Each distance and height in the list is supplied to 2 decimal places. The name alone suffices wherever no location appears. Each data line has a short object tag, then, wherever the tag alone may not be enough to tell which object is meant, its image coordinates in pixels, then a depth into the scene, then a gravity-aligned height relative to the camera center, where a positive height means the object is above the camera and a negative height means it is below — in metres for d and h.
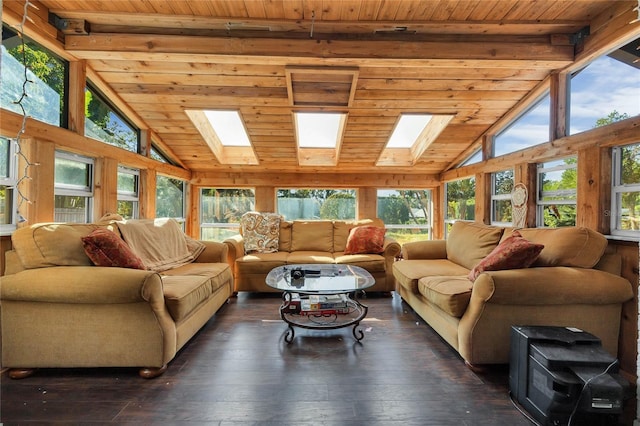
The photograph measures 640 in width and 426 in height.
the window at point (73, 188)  2.78 +0.17
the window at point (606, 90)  2.38 +1.05
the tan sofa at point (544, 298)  1.96 -0.56
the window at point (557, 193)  2.92 +0.21
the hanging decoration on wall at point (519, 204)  3.35 +0.10
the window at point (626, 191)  2.34 +0.19
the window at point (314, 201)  5.31 +0.14
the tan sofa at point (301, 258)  3.63 -0.60
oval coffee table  2.42 -0.75
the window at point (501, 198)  3.79 +0.19
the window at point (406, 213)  5.32 -0.03
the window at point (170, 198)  4.43 +0.14
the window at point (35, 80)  2.30 +1.03
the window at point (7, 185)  2.28 +0.15
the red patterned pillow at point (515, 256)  2.10 -0.30
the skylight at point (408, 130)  4.15 +1.19
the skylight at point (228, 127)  4.07 +1.16
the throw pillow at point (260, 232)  4.11 -0.32
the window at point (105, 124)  3.07 +0.91
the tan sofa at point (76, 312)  1.88 -0.68
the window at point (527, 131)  3.20 +0.95
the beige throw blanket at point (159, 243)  2.77 -0.36
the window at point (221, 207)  5.28 +0.01
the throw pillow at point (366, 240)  3.88 -0.39
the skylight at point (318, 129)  4.05 +1.15
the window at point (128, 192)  3.64 +0.17
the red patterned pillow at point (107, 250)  2.07 -0.31
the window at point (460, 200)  4.59 +0.19
